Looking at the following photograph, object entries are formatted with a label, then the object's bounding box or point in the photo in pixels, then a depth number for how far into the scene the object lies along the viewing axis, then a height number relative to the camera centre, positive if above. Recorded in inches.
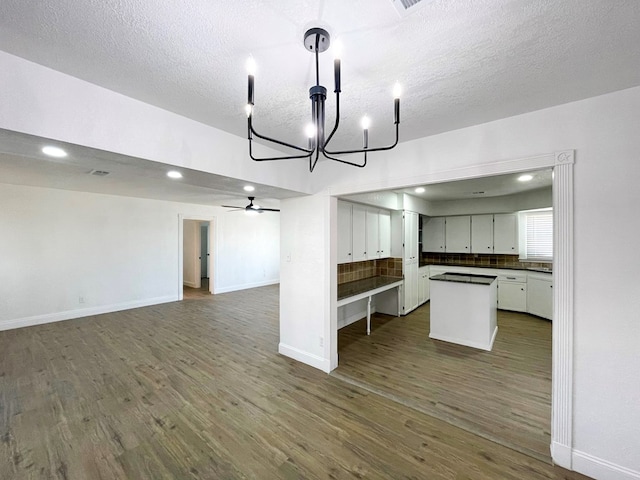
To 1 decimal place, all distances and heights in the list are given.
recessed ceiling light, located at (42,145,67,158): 66.6 +23.1
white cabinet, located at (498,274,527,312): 221.0 -45.9
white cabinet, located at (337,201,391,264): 167.5 +4.6
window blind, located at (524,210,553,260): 227.3 +3.6
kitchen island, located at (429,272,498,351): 150.9 -42.9
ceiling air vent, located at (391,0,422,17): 42.4 +38.3
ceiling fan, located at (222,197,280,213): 230.3 +27.1
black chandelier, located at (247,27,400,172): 45.1 +24.9
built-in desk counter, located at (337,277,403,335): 151.0 -32.3
